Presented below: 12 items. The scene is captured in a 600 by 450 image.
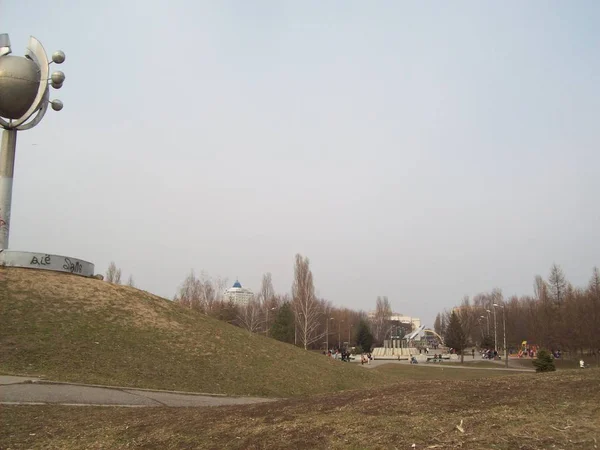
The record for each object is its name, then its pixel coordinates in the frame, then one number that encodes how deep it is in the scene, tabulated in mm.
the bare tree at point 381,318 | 112688
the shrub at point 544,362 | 22672
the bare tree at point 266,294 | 79750
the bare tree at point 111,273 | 79125
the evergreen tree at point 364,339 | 86938
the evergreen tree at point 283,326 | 66250
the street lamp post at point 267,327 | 69500
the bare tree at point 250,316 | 73625
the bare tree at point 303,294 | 57250
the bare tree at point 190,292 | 73875
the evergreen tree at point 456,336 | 65000
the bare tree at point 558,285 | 62344
